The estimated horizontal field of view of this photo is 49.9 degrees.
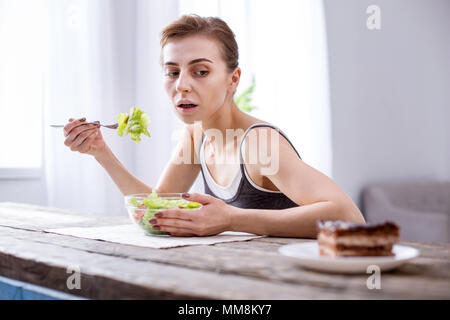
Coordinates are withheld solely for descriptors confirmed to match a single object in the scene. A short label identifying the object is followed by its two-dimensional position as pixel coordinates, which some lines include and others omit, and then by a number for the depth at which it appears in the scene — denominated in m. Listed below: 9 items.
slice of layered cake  0.76
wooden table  0.65
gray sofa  3.64
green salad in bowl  1.14
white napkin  1.05
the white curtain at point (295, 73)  3.63
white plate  0.73
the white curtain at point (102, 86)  2.81
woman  1.16
